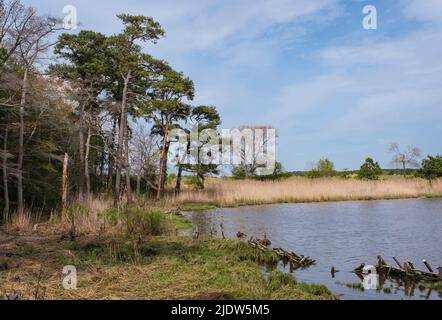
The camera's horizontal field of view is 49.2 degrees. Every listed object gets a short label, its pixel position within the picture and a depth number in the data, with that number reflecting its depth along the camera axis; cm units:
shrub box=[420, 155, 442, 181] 3831
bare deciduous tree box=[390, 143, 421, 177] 5266
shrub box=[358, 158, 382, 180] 4006
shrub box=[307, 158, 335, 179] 4275
